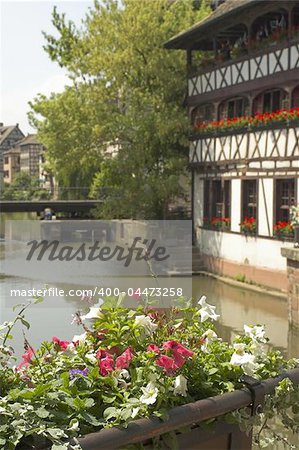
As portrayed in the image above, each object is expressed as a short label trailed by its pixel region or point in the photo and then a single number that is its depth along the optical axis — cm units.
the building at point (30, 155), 9244
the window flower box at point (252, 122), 1638
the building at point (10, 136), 10834
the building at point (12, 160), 10206
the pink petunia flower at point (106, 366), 250
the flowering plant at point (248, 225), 1806
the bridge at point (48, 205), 3875
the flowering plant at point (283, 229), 1634
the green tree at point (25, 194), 4619
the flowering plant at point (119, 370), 221
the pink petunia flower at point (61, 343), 280
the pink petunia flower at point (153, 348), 260
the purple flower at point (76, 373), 246
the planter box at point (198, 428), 217
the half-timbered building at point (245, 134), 1672
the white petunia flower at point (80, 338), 280
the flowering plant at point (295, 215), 1371
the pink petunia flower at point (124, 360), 254
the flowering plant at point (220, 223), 1964
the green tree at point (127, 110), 2244
